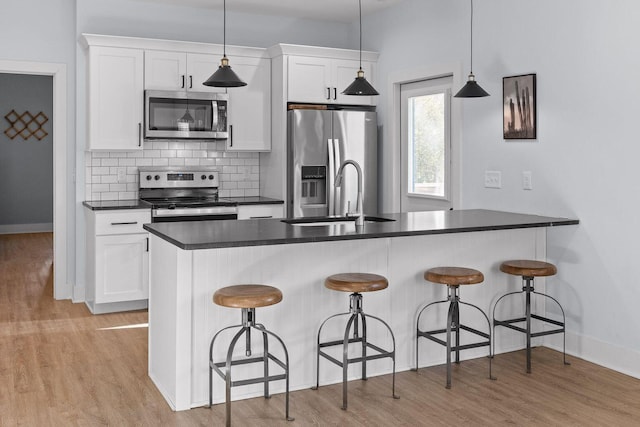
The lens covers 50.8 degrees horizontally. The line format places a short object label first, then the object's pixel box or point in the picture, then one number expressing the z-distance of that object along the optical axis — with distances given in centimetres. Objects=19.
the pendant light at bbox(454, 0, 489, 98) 445
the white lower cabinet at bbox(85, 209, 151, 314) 552
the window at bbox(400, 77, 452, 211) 560
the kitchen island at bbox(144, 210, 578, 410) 348
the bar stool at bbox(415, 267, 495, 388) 379
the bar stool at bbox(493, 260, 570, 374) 405
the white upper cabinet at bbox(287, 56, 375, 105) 611
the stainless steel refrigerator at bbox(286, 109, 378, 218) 602
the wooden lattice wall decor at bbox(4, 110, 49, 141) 1080
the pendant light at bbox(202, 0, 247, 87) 402
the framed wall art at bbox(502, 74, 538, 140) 461
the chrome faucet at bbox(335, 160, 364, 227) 406
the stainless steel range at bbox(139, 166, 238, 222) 567
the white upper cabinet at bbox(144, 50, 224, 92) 582
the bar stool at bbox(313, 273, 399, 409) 348
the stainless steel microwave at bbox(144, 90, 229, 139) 581
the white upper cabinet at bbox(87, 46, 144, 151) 565
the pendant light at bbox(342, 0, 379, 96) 420
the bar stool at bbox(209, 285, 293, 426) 320
